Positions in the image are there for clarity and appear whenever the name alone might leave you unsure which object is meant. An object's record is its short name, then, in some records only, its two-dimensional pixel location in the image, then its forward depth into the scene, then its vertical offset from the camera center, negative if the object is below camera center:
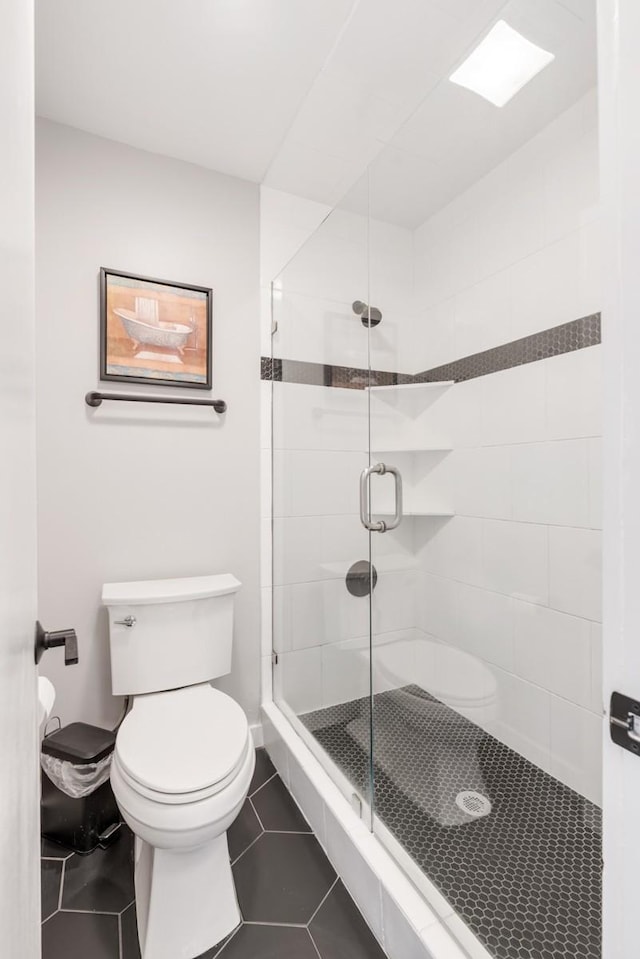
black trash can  1.41 -1.05
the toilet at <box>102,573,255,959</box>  1.09 -0.75
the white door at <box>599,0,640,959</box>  0.49 +0.04
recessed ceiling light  1.21 +1.18
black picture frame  1.70 +0.56
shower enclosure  1.24 -0.13
